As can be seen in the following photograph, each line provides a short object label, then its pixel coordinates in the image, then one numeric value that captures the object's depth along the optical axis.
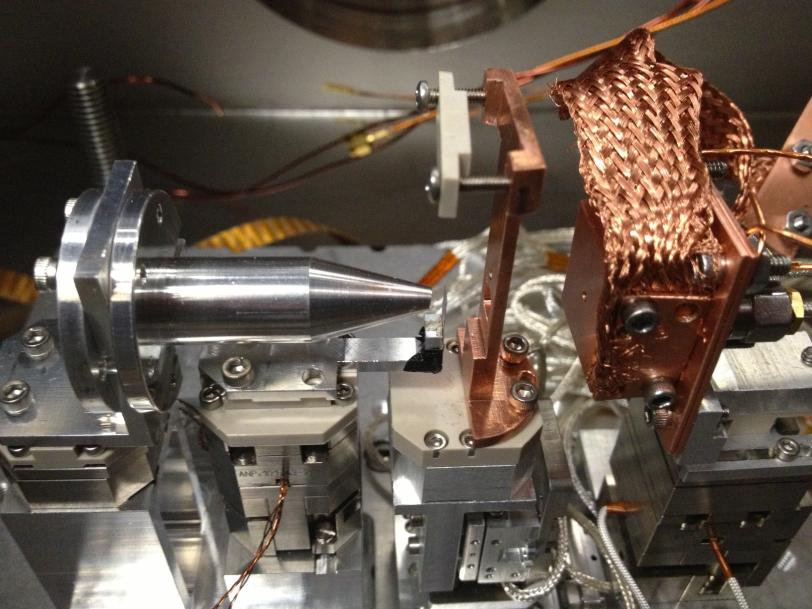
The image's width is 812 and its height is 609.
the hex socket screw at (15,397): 0.11
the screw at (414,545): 0.14
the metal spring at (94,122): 0.18
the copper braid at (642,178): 0.09
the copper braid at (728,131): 0.12
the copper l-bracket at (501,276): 0.09
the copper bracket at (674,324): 0.09
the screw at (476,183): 0.09
